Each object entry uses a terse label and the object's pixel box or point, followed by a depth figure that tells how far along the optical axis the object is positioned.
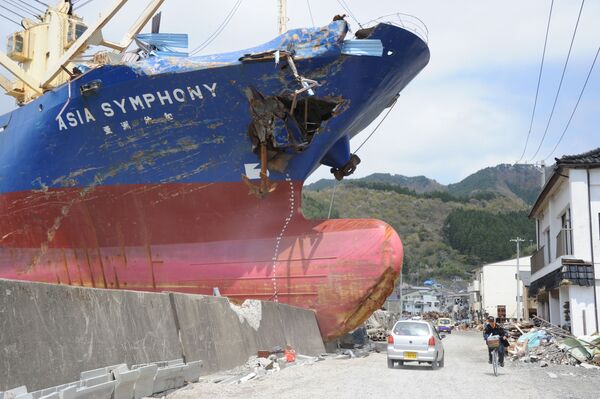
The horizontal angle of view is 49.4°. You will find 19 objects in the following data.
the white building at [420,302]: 93.00
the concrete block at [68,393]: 5.72
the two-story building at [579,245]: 20.77
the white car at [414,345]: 13.41
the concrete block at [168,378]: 7.92
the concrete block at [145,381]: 7.32
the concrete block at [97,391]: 6.06
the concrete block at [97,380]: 6.32
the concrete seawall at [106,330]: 5.71
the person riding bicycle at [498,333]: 13.00
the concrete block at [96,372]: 6.52
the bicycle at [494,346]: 12.36
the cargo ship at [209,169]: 15.32
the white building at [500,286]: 57.59
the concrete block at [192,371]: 8.87
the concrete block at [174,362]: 8.52
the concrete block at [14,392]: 5.12
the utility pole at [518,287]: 46.12
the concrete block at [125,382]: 6.81
